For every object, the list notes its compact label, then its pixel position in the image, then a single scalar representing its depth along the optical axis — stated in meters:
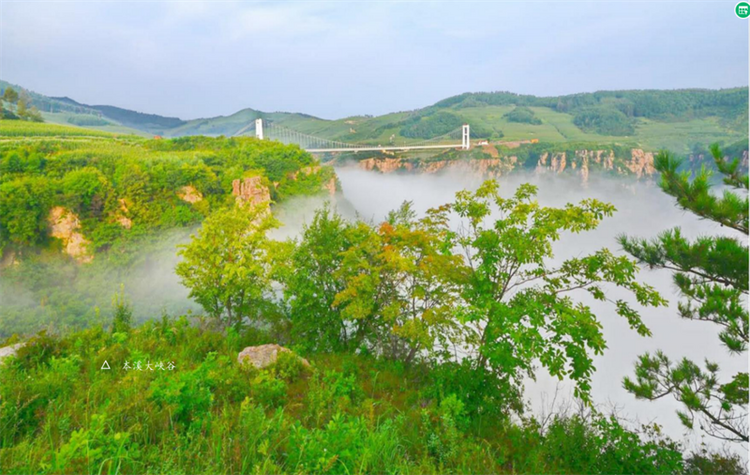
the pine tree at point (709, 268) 4.46
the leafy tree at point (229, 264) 9.12
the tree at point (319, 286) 7.64
